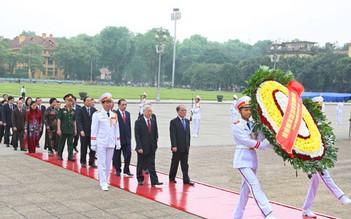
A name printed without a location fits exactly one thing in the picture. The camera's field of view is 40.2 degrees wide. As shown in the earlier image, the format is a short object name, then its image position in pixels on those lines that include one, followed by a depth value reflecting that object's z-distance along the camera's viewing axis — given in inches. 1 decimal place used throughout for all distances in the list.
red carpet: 295.7
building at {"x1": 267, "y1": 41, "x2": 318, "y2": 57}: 3880.4
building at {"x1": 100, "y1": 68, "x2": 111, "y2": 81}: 5902.1
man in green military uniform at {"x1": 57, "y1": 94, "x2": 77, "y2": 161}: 481.7
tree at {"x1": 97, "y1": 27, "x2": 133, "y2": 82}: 4790.8
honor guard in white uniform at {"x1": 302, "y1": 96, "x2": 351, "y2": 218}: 281.0
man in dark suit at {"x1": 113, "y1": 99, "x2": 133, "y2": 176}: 412.8
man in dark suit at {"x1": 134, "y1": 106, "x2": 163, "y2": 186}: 374.0
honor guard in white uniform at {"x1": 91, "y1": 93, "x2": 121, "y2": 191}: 363.3
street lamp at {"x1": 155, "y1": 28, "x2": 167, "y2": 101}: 1858.0
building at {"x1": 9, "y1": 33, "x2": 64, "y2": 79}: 4940.0
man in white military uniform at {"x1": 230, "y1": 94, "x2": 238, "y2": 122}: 953.5
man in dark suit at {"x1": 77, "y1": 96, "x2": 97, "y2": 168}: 457.4
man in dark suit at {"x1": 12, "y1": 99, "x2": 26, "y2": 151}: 558.3
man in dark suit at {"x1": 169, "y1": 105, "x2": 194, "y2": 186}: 375.6
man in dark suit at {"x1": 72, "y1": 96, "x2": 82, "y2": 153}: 513.4
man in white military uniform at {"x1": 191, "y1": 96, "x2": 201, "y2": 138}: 766.5
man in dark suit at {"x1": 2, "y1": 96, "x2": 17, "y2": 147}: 602.2
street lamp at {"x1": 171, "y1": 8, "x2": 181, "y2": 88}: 3248.8
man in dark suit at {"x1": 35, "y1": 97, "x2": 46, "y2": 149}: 553.3
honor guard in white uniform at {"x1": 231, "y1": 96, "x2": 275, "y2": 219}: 249.9
